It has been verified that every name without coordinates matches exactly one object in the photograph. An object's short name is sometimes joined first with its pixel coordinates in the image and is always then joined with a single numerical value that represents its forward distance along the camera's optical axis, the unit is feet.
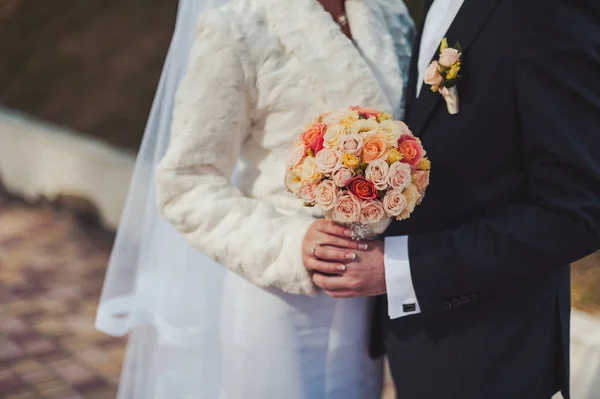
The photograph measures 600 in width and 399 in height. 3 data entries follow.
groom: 5.14
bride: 6.28
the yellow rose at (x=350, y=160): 5.11
